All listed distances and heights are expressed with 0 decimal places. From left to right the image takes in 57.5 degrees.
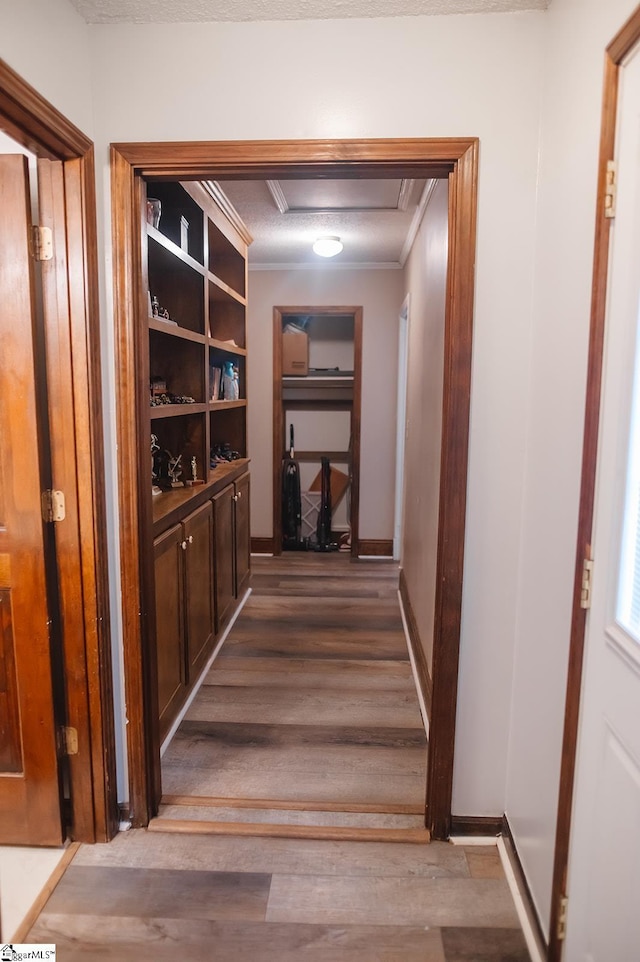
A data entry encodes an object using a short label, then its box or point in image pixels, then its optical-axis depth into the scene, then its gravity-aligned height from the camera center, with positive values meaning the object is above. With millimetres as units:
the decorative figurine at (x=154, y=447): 2865 -230
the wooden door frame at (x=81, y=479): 1634 -236
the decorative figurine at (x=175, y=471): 2850 -351
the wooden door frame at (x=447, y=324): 1668 +232
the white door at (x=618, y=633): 1096 -454
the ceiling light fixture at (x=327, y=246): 3975 +1067
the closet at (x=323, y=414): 5398 -112
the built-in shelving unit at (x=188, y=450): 2383 -244
